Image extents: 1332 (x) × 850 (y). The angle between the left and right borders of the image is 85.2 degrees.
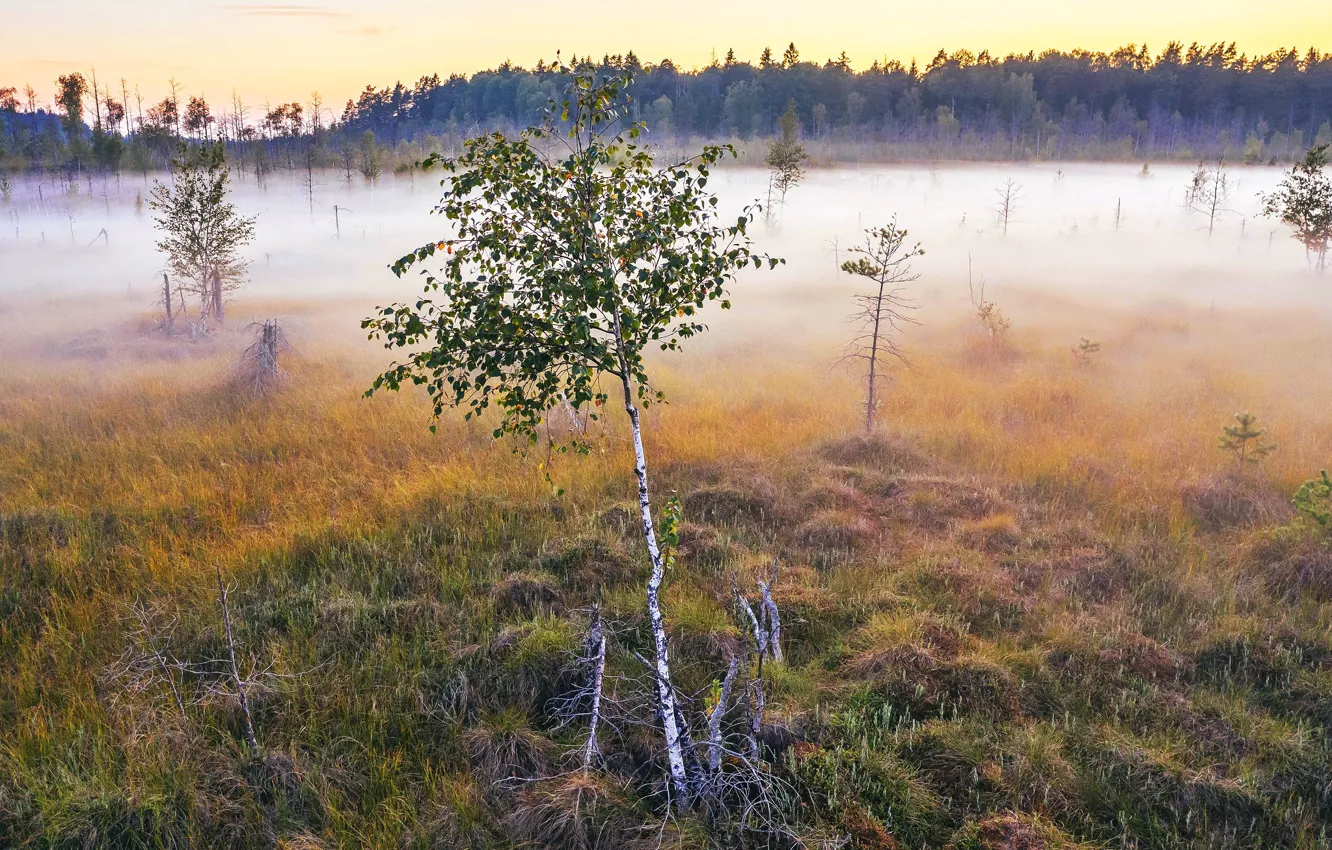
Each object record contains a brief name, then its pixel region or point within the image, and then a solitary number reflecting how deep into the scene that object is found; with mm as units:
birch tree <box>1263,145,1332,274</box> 28864
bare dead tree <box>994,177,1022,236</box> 66444
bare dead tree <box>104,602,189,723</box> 6273
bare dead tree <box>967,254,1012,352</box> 22875
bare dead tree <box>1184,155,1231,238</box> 54475
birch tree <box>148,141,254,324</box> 27047
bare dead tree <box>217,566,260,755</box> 5562
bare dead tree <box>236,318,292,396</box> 18203
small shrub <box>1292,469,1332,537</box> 8789
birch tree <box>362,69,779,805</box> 4766
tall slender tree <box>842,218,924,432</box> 13977
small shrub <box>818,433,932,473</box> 13250
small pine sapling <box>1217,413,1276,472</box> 11703
